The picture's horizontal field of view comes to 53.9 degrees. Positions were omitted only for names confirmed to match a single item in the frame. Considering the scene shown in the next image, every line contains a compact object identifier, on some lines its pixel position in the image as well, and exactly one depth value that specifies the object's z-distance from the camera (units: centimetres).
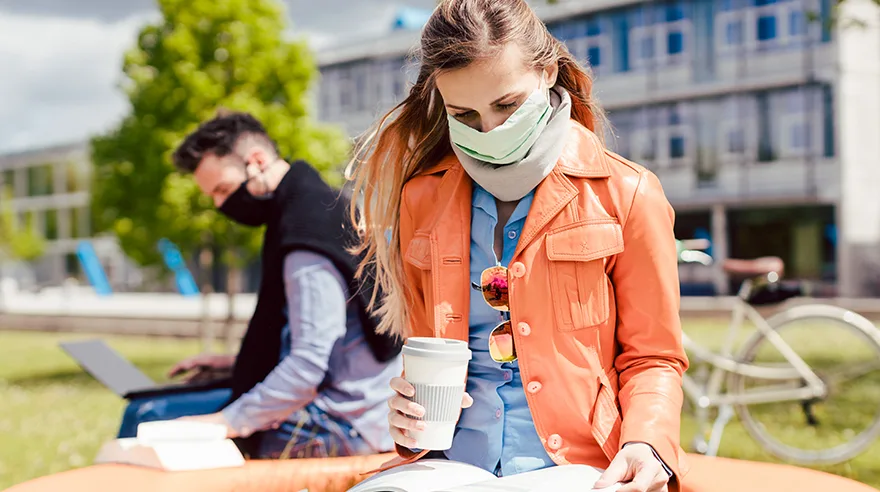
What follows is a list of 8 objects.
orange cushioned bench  218
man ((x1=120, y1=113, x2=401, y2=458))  288
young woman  176
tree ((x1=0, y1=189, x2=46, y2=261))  5119
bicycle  510
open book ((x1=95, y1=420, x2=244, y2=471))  248
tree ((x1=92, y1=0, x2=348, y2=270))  1104
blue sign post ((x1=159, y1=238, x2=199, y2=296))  3775
